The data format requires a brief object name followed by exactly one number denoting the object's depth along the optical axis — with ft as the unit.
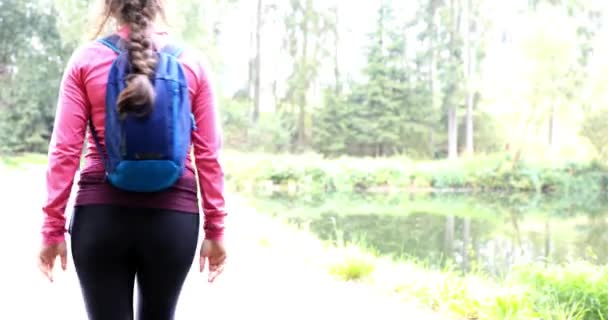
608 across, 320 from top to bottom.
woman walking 5.60
